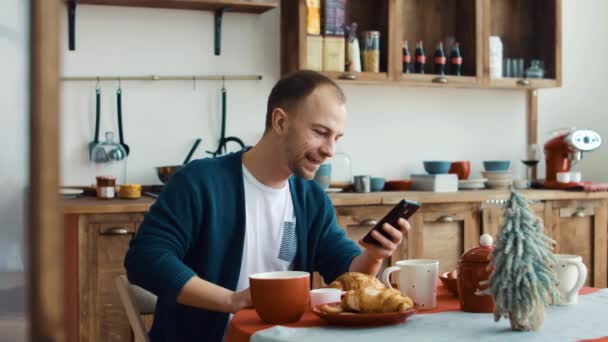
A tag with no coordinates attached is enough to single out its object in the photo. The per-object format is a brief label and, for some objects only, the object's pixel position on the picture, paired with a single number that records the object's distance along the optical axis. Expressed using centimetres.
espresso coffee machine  389
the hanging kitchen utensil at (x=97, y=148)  346
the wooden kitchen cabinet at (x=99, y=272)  295
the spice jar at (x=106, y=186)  326
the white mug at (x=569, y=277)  146
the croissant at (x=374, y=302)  132
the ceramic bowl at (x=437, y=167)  382
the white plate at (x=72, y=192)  331
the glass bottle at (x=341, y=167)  391
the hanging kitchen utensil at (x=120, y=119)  350
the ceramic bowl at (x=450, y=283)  162
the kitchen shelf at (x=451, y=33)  369
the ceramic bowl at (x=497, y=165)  403
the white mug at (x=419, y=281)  147
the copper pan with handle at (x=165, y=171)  335
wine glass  425
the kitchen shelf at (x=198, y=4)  344
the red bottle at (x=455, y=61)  392
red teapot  142
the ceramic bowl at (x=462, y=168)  400
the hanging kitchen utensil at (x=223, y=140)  360
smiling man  168
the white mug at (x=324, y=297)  142
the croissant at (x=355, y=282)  147
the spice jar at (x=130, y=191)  325
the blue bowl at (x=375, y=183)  374
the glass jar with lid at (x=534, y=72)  412
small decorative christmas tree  126
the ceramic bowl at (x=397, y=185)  388
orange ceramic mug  132
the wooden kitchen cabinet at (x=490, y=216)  363
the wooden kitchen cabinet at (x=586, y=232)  381
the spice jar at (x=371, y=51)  369
